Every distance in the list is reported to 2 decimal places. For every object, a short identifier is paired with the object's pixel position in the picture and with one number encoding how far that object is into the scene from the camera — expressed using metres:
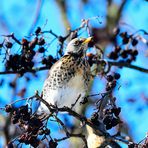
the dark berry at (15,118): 5.28
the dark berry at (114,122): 5.40
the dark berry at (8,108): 5.21
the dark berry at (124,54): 7.43
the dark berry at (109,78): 5.96
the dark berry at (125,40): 7.38
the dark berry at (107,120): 5.41
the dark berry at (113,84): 5.63
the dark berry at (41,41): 6.69
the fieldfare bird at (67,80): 7.04
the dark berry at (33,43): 6.61
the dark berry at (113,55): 7.38
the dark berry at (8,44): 6.57
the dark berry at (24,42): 6.61
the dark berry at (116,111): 5.45
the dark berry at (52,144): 5.18
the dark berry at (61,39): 6.77
